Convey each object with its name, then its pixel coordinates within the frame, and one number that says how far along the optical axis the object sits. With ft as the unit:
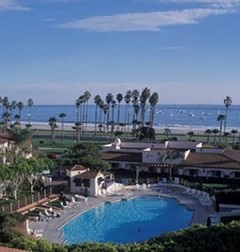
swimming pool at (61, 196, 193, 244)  112.37
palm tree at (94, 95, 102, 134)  344.28
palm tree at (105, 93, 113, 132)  345.92
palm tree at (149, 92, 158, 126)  313.81
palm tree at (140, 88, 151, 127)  325.21
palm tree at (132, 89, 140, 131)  333.42
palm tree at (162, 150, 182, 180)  183.62
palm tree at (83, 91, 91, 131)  317.01
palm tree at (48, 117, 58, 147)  263.29
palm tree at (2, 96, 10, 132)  376.27
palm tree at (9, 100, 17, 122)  379.96
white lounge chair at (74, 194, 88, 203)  144.87
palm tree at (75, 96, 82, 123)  314.24
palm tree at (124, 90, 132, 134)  333.01
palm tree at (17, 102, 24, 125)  380.17
